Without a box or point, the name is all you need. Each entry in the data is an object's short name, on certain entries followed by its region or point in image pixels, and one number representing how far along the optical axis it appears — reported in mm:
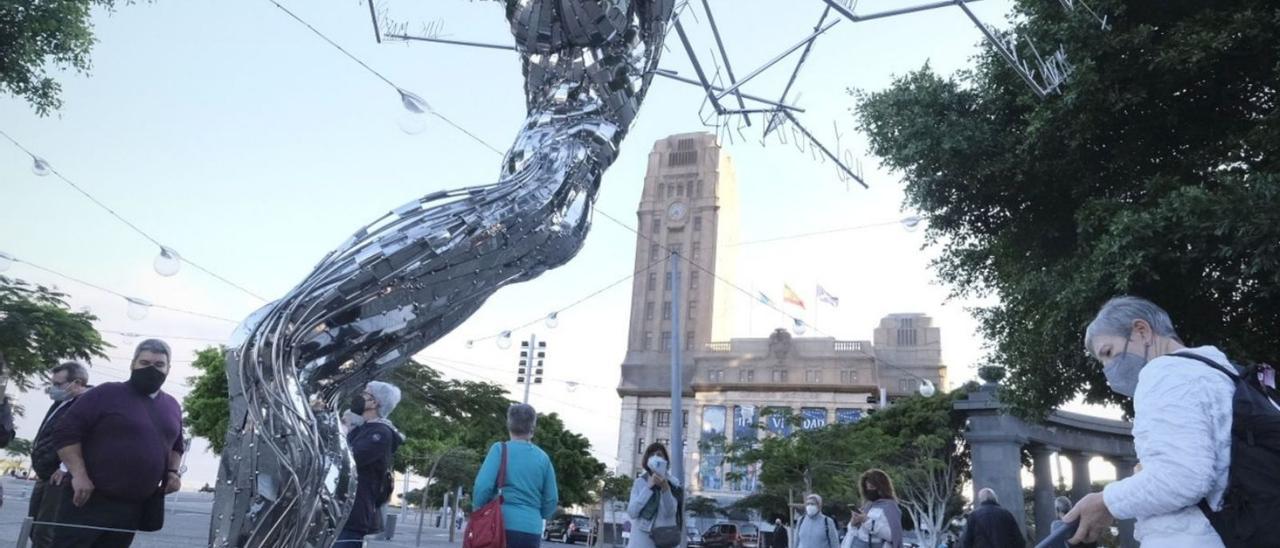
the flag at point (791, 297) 50734
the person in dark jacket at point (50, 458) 3204
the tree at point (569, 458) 35031
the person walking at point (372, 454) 4281
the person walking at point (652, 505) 6227
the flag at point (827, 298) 39344
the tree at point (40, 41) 9617
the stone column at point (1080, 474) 29844
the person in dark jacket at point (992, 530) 7211
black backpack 1868
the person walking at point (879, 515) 6352
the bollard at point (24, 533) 2582
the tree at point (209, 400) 23531
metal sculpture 1923
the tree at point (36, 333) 13852
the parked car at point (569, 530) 35031
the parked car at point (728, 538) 32562
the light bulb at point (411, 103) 6520
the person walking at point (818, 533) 7723
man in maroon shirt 3049
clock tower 74188
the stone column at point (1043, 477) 28031
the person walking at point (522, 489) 4160
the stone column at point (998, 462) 25156
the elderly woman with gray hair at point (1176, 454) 1941
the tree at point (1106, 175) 8180
